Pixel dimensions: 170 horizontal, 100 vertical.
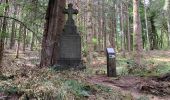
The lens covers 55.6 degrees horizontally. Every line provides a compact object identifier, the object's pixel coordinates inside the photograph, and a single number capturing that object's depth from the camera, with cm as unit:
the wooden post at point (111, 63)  667
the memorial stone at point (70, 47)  667
